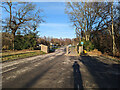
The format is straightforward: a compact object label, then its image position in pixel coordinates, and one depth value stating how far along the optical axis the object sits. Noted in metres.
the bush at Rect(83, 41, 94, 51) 22.40
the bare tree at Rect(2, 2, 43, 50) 22.64
